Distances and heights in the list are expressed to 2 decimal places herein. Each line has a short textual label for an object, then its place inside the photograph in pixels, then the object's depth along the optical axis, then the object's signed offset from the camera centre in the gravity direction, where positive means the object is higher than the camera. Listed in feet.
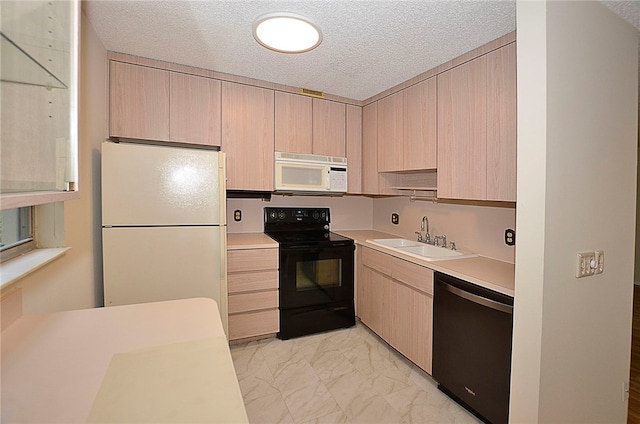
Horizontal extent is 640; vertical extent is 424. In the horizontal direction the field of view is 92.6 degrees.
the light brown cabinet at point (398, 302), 7.14 -2.56
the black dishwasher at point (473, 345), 5.32 -2.69
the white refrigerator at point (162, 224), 6.54 -0.44
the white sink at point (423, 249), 7.87 -1.25
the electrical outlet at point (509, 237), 7.18 -0.70
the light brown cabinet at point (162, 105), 7.49 +2.59
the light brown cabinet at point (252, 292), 8.48 -2.46
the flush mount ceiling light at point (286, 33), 5.46 +3.30
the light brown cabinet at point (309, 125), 9.50 +2.61
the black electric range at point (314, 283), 9.01 -2.37
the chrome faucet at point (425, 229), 9.62 -0.72
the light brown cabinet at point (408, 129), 7.95 +2.22
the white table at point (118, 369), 2.32 -1.52
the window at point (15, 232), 3.94 -0.40
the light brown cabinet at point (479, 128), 5.98 +1.70
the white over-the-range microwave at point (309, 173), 9.39 +1.04
